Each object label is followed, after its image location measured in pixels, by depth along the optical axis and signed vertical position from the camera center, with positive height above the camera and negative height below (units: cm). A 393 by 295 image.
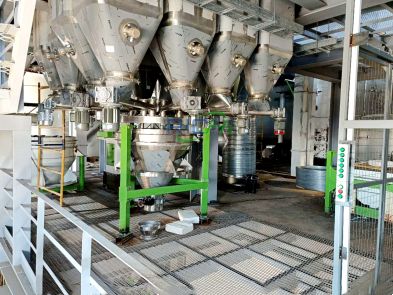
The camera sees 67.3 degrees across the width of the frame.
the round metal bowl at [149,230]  304 -102
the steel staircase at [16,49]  208 +59
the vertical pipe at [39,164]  458 -56
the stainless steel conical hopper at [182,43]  257 +82
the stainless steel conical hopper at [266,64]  335 +82
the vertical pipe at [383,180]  203 -30
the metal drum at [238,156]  585 -48
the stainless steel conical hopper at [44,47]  348 +99
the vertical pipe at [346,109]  160 +14
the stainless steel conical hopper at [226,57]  299 +80
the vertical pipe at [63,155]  413 -37
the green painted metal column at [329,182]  430 -68
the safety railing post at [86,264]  132 -60
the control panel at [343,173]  155 -20
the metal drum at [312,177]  557 -83
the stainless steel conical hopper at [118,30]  224 +80
